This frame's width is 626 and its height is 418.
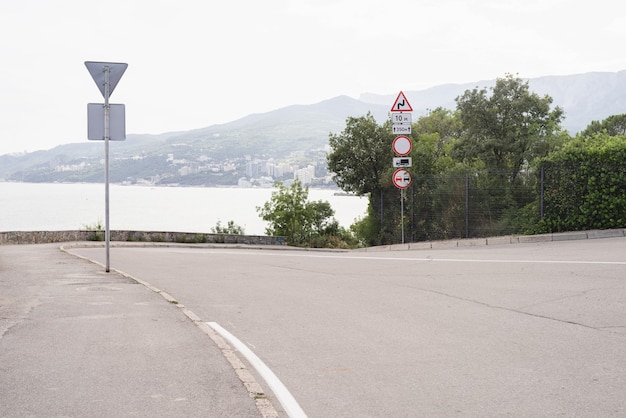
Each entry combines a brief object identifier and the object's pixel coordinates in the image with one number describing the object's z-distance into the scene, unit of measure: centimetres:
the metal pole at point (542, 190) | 2128
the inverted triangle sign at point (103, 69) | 1354
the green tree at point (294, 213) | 4731
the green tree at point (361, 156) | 3653
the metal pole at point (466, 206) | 2406
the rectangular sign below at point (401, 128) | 2195
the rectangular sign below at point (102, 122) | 1356
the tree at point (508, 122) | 3706
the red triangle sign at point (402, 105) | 2228
